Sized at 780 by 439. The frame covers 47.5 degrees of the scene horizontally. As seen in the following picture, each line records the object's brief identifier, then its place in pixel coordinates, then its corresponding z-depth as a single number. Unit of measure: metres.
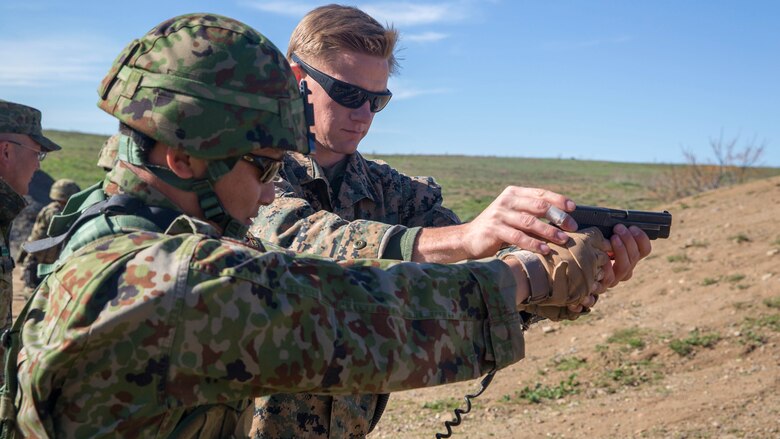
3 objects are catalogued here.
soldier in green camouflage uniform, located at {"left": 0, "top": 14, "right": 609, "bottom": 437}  1.96
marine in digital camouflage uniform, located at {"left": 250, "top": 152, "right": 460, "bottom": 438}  3.15
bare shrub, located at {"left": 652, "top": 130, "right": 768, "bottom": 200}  25.45
